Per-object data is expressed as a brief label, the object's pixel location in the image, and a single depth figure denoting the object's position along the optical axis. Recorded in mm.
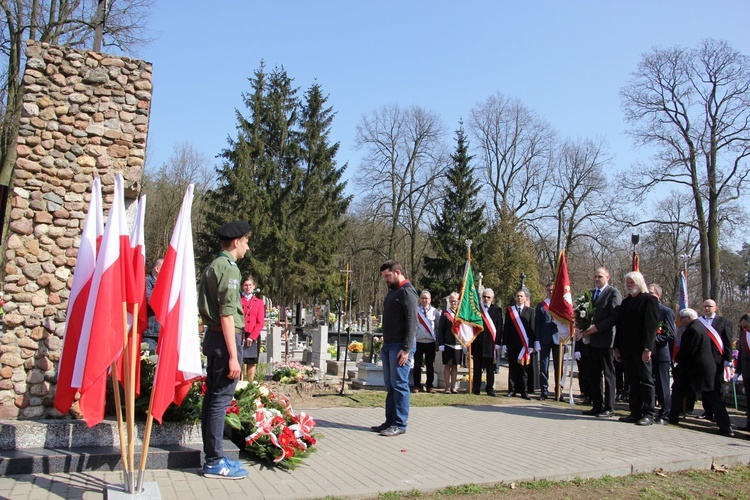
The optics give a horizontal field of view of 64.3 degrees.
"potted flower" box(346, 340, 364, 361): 16531
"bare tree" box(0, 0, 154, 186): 19453
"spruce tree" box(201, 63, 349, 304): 36469
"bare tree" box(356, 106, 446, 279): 46812
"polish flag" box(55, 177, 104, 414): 4562
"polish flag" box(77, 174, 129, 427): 4395
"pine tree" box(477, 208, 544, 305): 36938
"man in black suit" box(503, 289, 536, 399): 11641
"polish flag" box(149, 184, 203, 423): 4562
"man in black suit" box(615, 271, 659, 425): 8625
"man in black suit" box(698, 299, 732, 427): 9870
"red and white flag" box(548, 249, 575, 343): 10906
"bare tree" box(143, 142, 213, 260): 37094
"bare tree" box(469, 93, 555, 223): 47531
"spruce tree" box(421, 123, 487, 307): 43031
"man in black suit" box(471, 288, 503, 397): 11898
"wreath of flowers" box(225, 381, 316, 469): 5531
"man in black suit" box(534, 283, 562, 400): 11812
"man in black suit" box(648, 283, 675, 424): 9453
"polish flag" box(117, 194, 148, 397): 4598
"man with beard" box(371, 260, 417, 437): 7289
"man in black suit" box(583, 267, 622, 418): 9312
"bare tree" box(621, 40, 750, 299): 30516
